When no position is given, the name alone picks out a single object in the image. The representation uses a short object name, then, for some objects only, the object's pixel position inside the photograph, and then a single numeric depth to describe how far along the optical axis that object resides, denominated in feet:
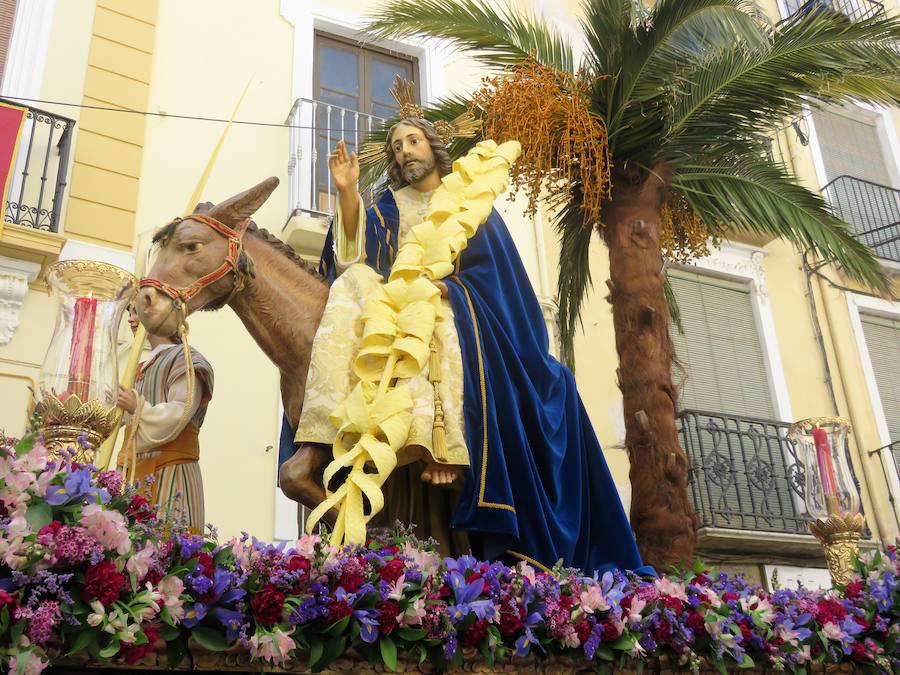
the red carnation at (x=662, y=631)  9.99
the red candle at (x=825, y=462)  16.29
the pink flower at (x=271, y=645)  7.68
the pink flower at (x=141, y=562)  7.40
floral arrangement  7.00
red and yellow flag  25.98
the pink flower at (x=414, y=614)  8.53
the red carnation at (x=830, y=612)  11.25
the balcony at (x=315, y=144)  31.04
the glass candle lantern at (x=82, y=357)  9.06
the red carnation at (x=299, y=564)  8.21
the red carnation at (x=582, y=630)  9.39
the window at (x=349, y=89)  33.01
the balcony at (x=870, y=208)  44.73
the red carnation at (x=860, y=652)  11.30
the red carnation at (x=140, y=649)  7.14
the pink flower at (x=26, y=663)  6.44
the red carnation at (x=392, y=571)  8.74
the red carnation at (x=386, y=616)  8.40
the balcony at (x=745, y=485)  34.91
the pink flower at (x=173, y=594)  7.45
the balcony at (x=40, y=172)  26.66
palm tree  21.67
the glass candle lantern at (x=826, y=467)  16.08
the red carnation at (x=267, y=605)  7.88
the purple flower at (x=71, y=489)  7.38
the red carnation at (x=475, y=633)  8.87
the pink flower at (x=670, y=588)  10.38
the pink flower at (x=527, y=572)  9.58
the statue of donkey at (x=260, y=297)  11.87
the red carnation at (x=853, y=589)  12.18
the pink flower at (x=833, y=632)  11.05
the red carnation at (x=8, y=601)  6.63
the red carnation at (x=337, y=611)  8.20
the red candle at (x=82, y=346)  9.23
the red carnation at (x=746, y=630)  10.55
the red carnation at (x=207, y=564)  7.93
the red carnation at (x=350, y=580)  8.38
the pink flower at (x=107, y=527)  7.27
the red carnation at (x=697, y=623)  10.27
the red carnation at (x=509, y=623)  9.12
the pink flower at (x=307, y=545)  8.45
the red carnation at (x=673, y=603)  10.16
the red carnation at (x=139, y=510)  8.15
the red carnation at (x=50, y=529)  7.04
